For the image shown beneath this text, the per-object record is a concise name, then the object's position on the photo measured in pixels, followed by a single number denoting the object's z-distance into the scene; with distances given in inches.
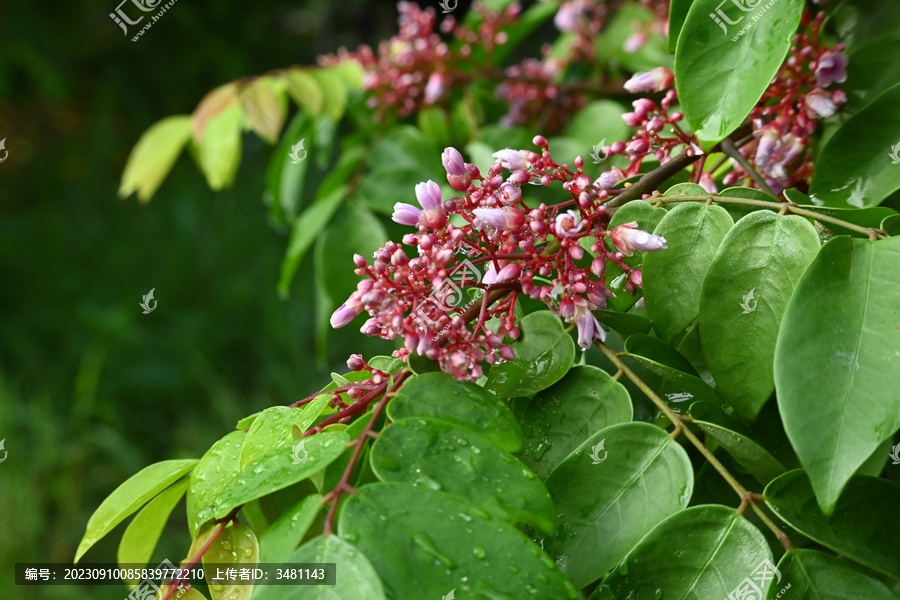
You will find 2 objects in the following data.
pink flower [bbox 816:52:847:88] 24.2
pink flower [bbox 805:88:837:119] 24.0
